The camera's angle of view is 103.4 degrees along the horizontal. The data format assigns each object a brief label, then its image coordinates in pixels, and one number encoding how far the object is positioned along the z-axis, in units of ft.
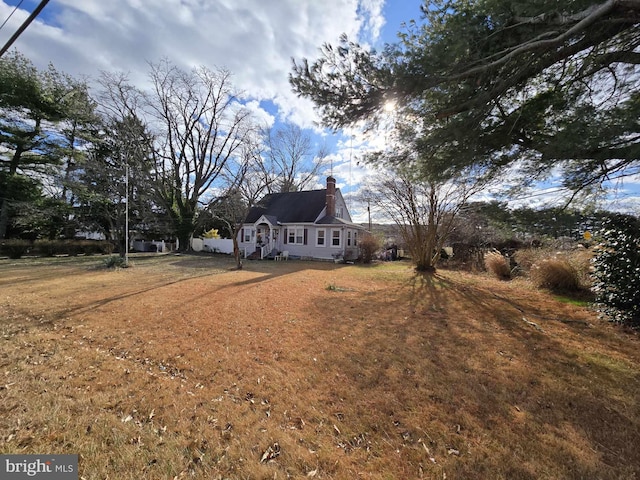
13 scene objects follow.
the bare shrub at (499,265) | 39.29
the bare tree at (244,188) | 70.28
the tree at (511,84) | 12.25
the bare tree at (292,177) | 101.30
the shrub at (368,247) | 58.54
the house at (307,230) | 63.10
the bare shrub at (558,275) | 27.63
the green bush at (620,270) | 16.74
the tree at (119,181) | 50.14
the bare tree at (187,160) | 77.56
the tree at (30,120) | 54.95
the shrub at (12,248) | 55.93
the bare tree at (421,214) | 39.24
